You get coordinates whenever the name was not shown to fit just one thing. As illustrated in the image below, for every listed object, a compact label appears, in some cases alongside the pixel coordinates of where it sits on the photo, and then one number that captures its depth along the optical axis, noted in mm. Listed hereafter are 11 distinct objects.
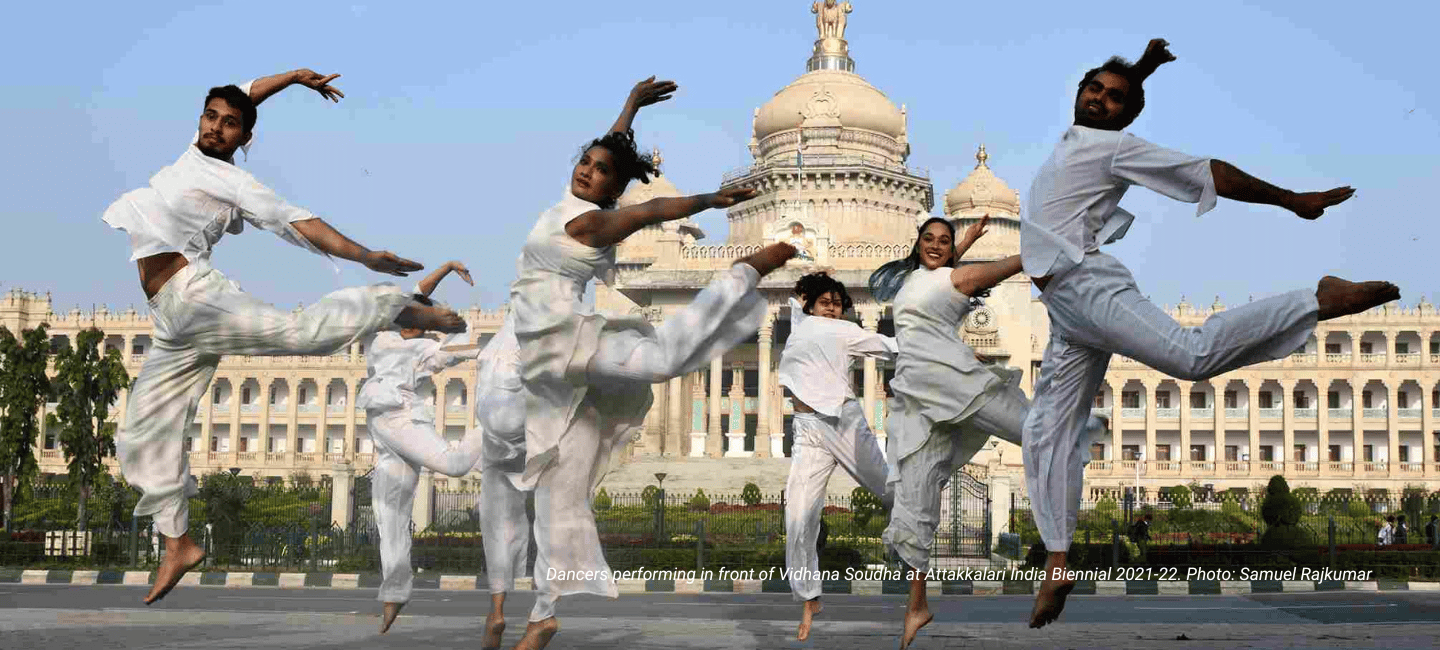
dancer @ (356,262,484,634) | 8953
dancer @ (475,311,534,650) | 7012
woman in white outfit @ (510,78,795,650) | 6156
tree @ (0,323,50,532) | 26688
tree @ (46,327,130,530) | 25781
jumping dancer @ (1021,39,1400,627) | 5277
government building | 54688
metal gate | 22892
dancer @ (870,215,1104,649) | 7461
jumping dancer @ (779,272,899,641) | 8086
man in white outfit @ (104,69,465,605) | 6414
